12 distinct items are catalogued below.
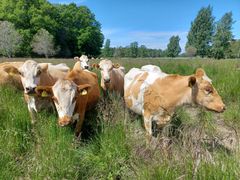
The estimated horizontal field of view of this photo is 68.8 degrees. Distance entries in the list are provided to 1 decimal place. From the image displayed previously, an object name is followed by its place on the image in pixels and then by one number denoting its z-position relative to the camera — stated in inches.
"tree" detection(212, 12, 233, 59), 1587.4
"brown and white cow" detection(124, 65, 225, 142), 111.8
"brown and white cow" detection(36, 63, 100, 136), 106.4
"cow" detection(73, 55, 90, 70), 264.0
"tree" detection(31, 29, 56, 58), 1250.0
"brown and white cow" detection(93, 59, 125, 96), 183.2
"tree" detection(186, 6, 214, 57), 1916.3
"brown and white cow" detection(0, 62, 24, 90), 160.2
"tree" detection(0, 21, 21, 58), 1084.9
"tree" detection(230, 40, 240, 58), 1441.0
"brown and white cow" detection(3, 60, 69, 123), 123.3
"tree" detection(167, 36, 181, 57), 2380.5
